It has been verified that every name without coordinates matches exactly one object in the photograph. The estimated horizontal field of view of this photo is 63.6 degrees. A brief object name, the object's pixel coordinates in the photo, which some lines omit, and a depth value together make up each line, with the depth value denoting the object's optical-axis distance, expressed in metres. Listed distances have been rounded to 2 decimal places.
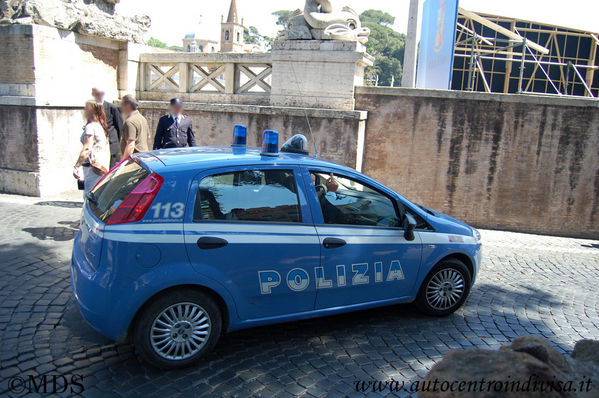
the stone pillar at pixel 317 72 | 9.30
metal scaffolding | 25.05
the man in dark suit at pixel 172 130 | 7.22
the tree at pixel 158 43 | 117.53
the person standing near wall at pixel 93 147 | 6.42
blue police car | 3.39
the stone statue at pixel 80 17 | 8.31
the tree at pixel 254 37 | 100.06
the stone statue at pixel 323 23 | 9.27
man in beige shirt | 6.91
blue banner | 12.73
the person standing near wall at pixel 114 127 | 7.38
